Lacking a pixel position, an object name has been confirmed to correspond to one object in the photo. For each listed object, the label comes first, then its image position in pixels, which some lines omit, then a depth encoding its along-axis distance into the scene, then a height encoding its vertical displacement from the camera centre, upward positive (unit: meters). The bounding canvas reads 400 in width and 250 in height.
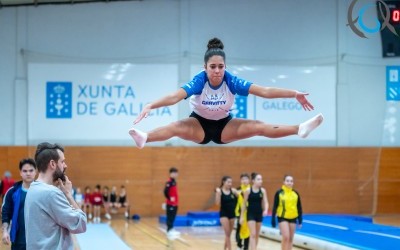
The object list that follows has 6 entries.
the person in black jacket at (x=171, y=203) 18.33 -2.04
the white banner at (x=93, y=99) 24.30 +1.20
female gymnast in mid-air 6.86 +0.23
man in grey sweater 5.29 -0.64
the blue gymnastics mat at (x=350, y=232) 13.38 -2.46
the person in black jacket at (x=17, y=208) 7.27 -0.88
